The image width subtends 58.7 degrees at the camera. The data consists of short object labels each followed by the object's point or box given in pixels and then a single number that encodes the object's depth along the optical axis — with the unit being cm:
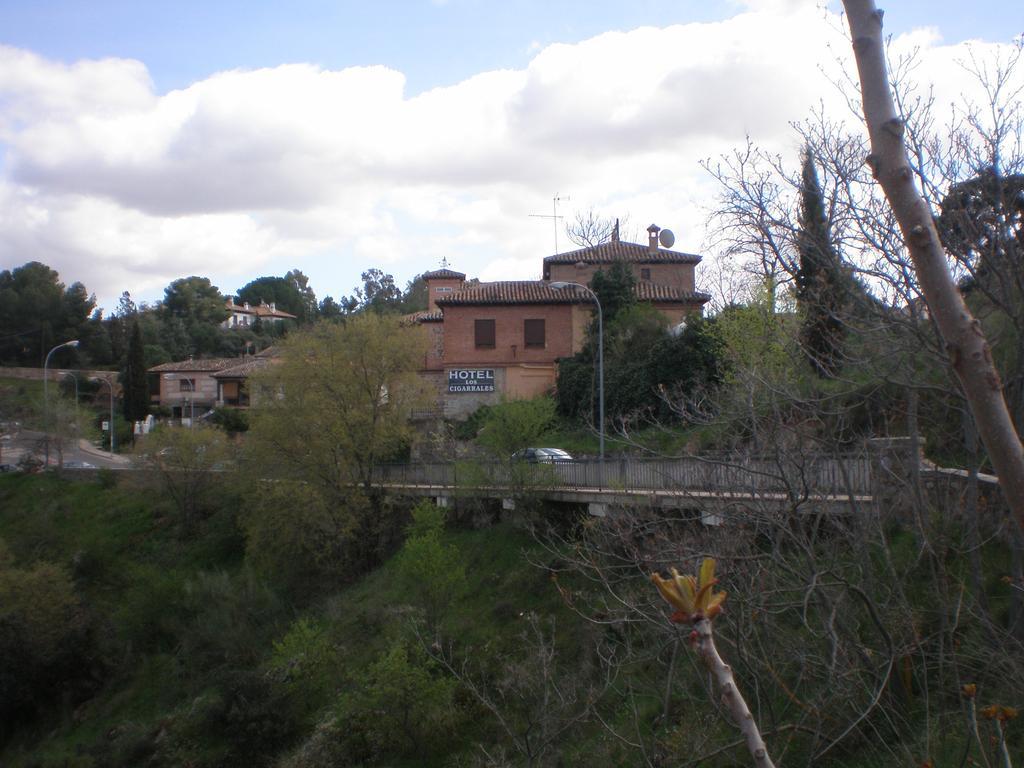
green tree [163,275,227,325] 9706
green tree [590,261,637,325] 4066
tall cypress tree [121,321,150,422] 6634
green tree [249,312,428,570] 3278
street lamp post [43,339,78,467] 5466
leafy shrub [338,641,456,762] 1919
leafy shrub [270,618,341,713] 2267
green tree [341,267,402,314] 10850
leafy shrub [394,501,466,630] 2275
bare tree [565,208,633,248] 5212
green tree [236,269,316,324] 11844
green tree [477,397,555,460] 2789
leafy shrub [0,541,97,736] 3073
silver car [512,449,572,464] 2567
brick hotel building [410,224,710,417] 4472
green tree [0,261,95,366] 8844
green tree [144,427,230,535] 4191
